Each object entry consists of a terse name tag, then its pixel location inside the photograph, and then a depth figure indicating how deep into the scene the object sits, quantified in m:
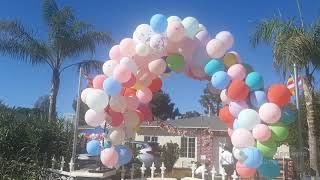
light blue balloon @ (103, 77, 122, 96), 6.46
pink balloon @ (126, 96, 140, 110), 6.96
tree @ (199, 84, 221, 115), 38.51
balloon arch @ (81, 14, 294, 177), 5.81
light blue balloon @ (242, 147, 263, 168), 5.68
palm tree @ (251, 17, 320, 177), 7.17
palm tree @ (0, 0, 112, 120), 12.12
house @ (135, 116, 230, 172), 15.83
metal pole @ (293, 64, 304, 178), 6.53
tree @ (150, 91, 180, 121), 32.99
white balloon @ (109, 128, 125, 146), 6.88
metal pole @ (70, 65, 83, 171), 8.11
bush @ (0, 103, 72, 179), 8.51
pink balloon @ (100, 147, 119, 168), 6.64
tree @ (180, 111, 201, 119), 41.92
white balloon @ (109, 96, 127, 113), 6.67
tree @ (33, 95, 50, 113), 30.17
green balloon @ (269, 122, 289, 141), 5.75
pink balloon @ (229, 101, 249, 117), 6.12
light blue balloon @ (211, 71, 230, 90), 6.13
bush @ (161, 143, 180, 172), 13.70
